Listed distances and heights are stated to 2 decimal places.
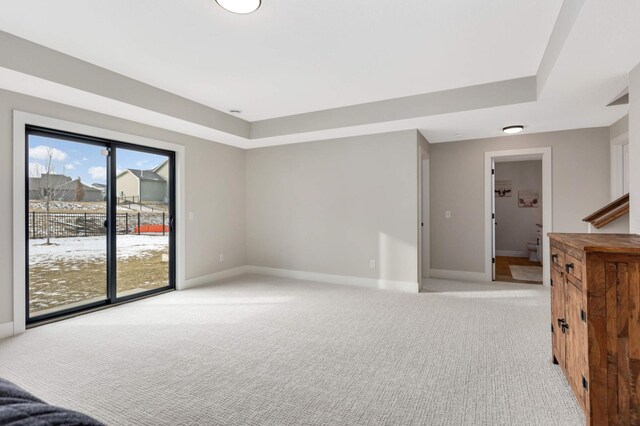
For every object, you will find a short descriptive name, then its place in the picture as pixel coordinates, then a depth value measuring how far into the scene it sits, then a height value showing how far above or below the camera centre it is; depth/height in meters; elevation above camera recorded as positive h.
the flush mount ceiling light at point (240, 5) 2.22 +1.42
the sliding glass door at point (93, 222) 3.54 -0.10
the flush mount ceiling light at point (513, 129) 4.58 +1.17
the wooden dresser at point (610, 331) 1.67 -0.62
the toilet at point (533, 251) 7.42 -0.88
